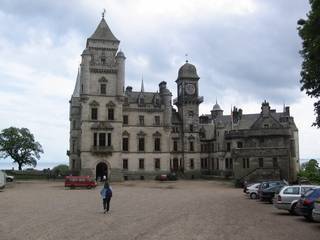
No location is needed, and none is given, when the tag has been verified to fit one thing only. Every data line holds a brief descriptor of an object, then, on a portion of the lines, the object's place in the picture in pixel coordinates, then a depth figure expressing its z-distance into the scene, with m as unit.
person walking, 18.44
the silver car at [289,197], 17.53
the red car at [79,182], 38.76
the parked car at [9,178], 50.20
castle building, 49.41
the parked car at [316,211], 13.26
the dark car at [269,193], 24.13
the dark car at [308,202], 15.06
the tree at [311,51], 18.38
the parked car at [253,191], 27.74
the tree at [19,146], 67.79
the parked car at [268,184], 25.08
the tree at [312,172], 40.81
